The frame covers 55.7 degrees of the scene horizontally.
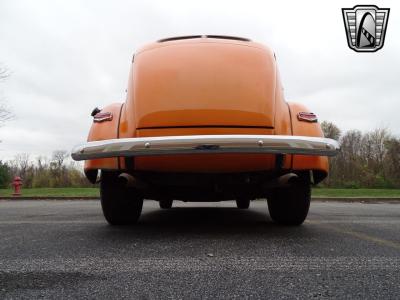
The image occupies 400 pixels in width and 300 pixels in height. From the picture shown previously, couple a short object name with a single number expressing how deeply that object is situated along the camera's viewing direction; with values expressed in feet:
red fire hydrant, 48.05
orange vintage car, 9.27
